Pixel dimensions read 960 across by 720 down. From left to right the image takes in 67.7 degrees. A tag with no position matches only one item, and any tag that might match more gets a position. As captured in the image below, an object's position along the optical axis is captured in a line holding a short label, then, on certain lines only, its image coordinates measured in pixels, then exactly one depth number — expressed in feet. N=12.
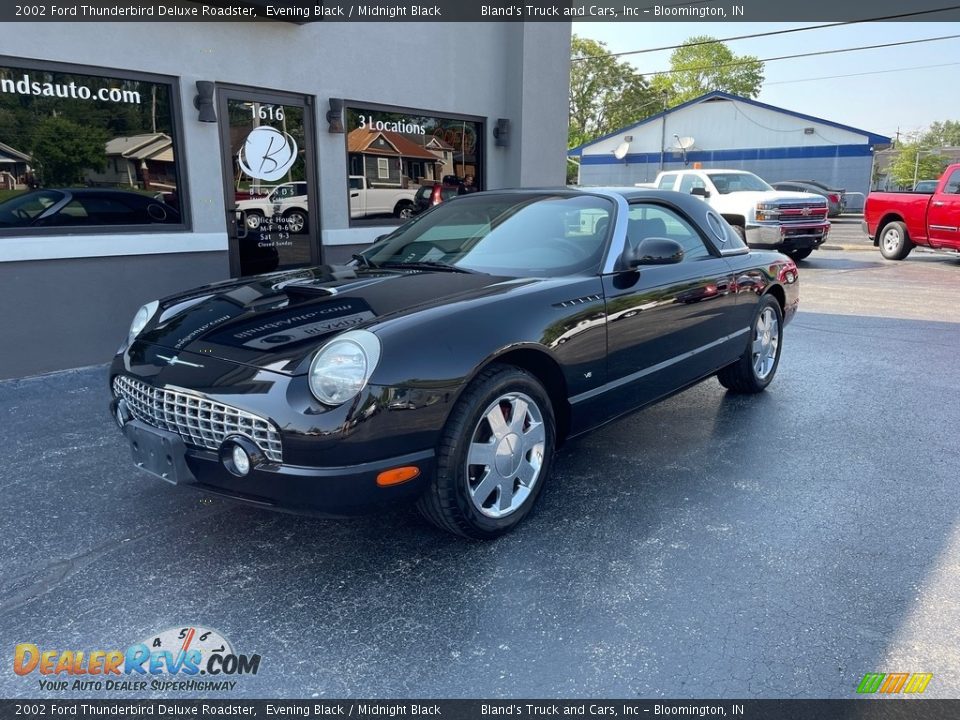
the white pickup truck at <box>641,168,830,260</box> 44.14
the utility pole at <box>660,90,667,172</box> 141.79
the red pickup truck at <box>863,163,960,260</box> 42.78
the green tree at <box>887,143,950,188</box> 210.59
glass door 22.22
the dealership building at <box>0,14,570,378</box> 18.28
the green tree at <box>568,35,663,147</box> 208.03
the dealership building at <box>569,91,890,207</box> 128.06
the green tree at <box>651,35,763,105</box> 229.45
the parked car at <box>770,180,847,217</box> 95.31
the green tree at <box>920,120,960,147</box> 405.96
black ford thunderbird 8.48
